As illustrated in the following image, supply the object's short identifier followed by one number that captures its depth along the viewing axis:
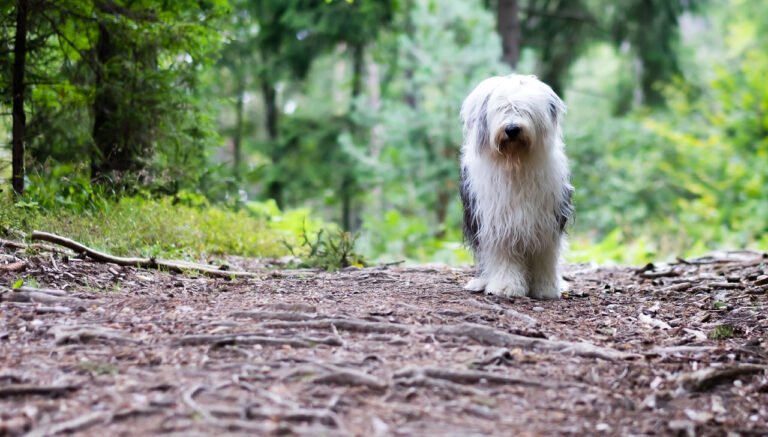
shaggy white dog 5.20
